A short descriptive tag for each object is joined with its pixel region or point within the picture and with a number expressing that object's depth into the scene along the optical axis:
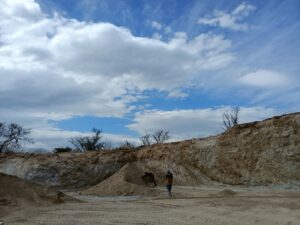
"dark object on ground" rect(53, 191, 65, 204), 11.10
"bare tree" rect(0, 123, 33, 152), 37.43
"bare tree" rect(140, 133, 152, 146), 43.45
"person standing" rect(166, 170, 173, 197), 13.17
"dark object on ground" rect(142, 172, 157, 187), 18.09
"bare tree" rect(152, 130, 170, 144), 44.09
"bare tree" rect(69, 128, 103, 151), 40.62
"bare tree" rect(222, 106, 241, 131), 37.16
